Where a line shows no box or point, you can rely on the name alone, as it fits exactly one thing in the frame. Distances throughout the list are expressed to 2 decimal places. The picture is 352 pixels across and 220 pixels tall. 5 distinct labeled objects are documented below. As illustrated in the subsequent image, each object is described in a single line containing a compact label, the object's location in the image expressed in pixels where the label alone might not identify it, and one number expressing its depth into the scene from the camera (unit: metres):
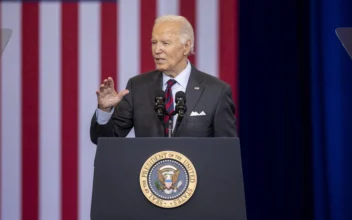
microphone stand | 15.84
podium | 15.39
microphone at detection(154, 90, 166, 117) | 15.78
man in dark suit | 16.22
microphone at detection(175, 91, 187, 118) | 15.73
